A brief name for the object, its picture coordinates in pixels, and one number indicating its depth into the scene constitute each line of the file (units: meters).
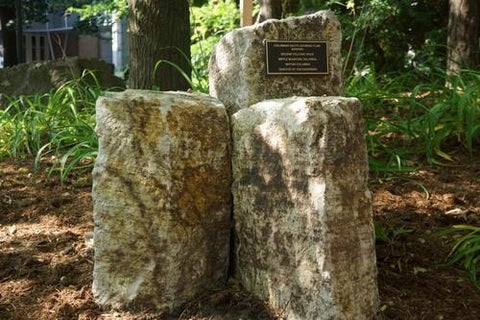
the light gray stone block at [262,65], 2.75
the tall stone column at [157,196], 2.51
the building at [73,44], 18.36
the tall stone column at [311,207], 2.29
